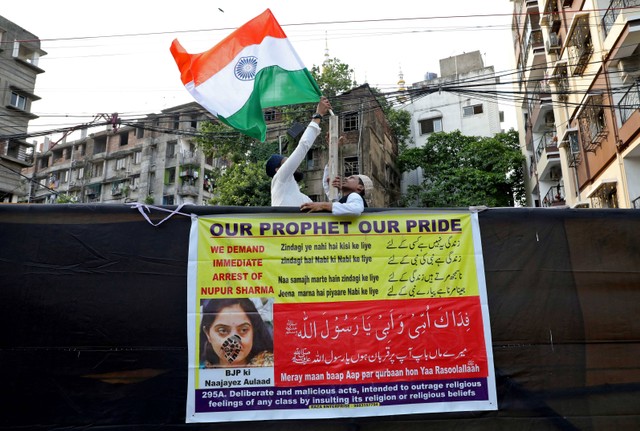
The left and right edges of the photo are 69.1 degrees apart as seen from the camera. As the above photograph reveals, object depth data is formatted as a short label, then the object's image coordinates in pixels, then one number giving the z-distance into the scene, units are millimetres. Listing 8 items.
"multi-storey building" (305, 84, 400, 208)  26516
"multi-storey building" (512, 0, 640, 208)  13078
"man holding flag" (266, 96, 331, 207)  4168
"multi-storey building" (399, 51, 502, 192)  33062
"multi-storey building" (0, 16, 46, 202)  27547
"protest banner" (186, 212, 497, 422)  3248
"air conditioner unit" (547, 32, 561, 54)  19188
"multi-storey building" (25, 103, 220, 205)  40562
